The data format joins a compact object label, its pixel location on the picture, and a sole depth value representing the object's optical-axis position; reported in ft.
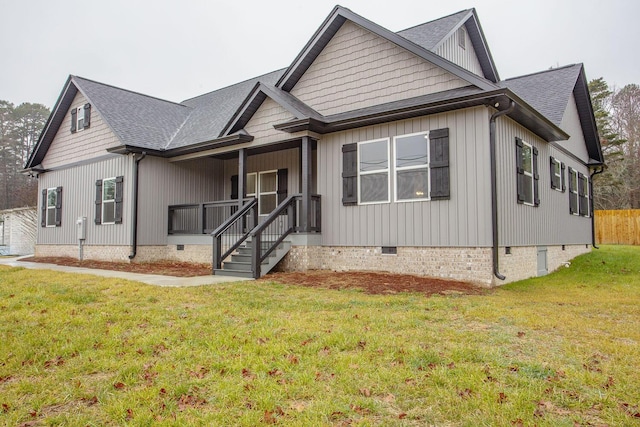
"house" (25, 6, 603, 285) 29.07
